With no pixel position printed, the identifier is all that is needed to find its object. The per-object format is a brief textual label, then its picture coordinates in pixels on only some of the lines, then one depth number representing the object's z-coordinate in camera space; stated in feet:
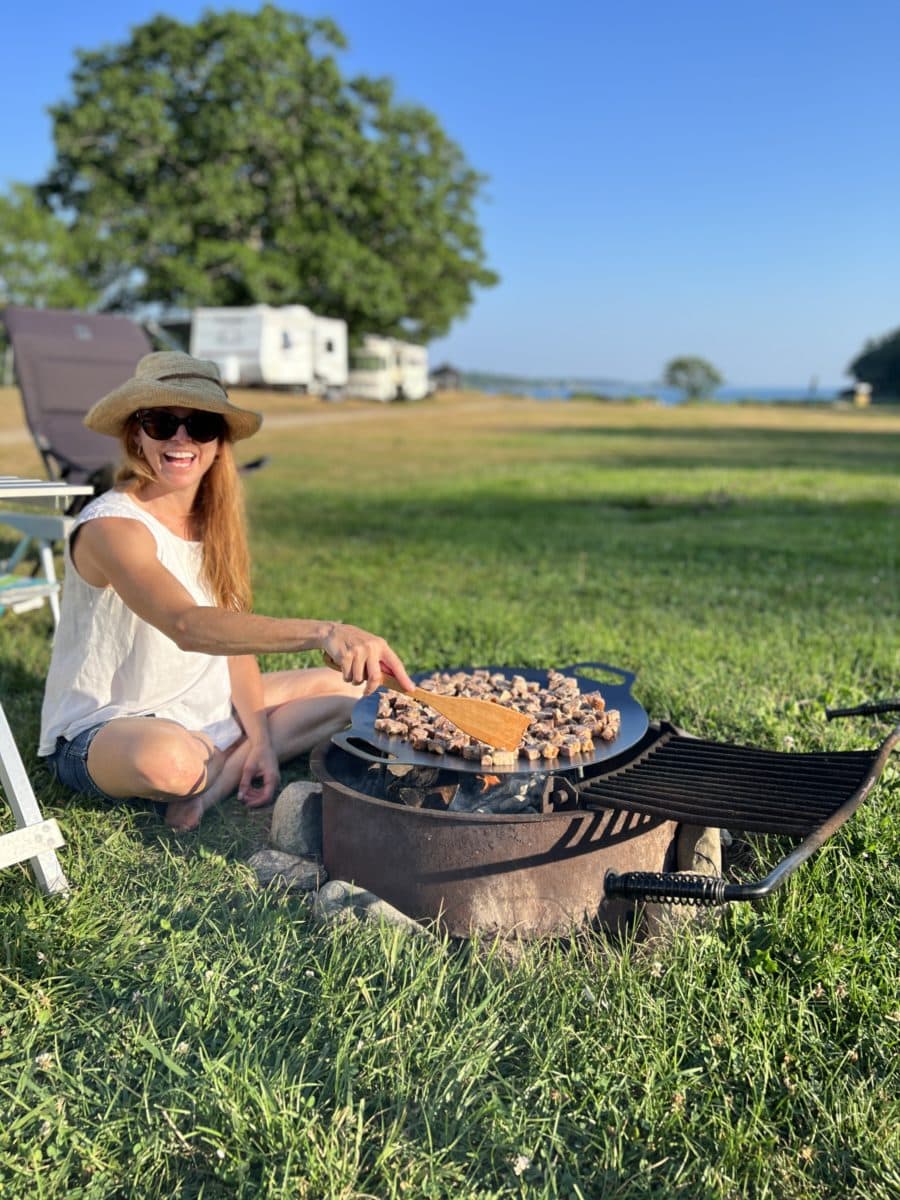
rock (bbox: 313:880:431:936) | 8.75
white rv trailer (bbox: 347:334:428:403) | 130.31
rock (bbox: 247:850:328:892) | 9.89
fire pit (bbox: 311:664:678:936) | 8.66
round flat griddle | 9.11
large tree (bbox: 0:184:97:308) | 121.39
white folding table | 8.84
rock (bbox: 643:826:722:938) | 9.68
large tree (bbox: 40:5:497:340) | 117.70
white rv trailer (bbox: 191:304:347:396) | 105.70
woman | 9.95
